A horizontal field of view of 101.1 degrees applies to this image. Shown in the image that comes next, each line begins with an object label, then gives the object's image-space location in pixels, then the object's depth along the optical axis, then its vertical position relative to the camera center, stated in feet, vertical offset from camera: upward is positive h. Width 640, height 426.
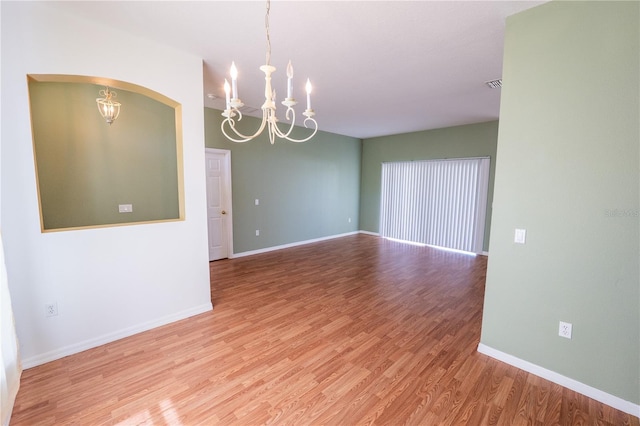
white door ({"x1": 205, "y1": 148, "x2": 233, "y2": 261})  15.83 -0.77
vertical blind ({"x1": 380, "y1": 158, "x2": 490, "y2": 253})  18.24 -0.80
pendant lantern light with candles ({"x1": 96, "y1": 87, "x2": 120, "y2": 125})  9.83 +3.09
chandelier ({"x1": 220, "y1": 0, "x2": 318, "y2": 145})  4.54 +1.56
